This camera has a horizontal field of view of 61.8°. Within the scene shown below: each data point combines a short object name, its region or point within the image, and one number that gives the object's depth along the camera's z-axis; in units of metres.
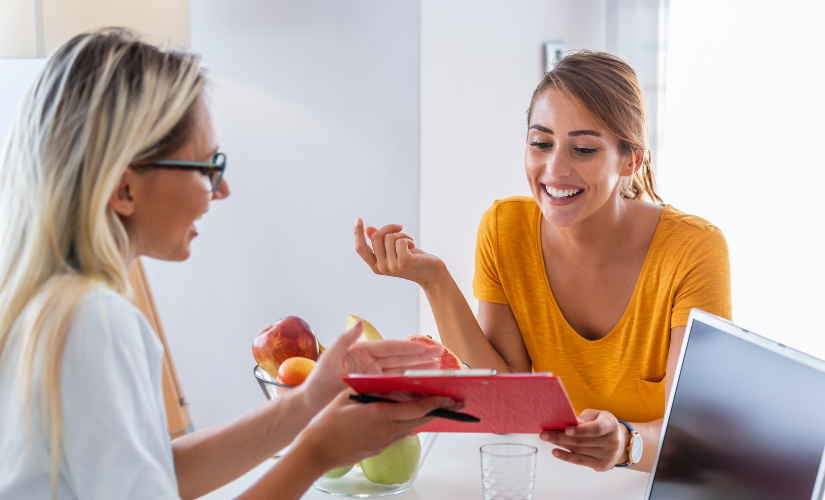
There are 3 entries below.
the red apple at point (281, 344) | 1.06
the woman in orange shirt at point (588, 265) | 1.37
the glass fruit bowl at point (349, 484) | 0.96
